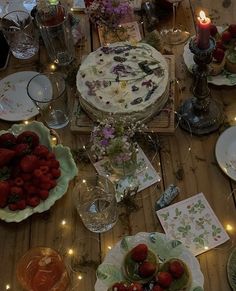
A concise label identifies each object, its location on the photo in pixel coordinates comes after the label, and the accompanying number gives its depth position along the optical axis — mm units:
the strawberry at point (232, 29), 1566
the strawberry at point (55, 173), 1350
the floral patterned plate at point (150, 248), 1173
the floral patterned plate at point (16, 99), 1586
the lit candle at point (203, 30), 1228
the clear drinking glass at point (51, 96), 1523
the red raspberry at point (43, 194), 1316
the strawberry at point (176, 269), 1138
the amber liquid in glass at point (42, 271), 1199
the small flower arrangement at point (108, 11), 1711
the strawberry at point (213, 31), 1591
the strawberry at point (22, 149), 1350
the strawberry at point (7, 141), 1375
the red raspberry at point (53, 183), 1337
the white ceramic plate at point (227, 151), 1382
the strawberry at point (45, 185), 1322
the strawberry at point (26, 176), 1325
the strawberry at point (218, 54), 1526
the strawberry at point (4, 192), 1291
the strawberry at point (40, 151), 1365
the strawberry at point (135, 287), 1117
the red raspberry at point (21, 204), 1305
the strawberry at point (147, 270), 1139
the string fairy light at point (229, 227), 1291
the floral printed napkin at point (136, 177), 1389
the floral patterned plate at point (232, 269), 1194
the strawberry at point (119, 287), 1123
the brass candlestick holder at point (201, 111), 1424
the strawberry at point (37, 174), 1316
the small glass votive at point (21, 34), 1735
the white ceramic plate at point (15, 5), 1895
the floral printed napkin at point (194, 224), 1270
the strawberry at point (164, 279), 1123
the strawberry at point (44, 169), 1340
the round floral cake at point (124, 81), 1459
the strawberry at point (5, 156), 1332
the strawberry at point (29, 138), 1384
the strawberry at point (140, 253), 1169
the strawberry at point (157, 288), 1120
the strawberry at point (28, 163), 1314
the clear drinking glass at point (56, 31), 1668
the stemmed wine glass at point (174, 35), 1731
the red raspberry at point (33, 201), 1308
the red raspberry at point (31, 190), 1315
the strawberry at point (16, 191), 1306
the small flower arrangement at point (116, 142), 1344
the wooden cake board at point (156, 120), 1482
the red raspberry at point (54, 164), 1362
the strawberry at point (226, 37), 1574
